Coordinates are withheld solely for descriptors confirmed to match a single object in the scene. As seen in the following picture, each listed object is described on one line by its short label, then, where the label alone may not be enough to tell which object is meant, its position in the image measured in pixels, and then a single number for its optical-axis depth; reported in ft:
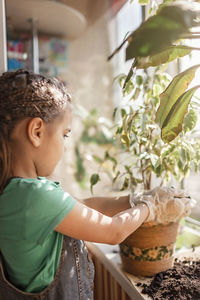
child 2.14
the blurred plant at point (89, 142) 6.63
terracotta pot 2.83
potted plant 2.39
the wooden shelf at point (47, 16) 5.04
